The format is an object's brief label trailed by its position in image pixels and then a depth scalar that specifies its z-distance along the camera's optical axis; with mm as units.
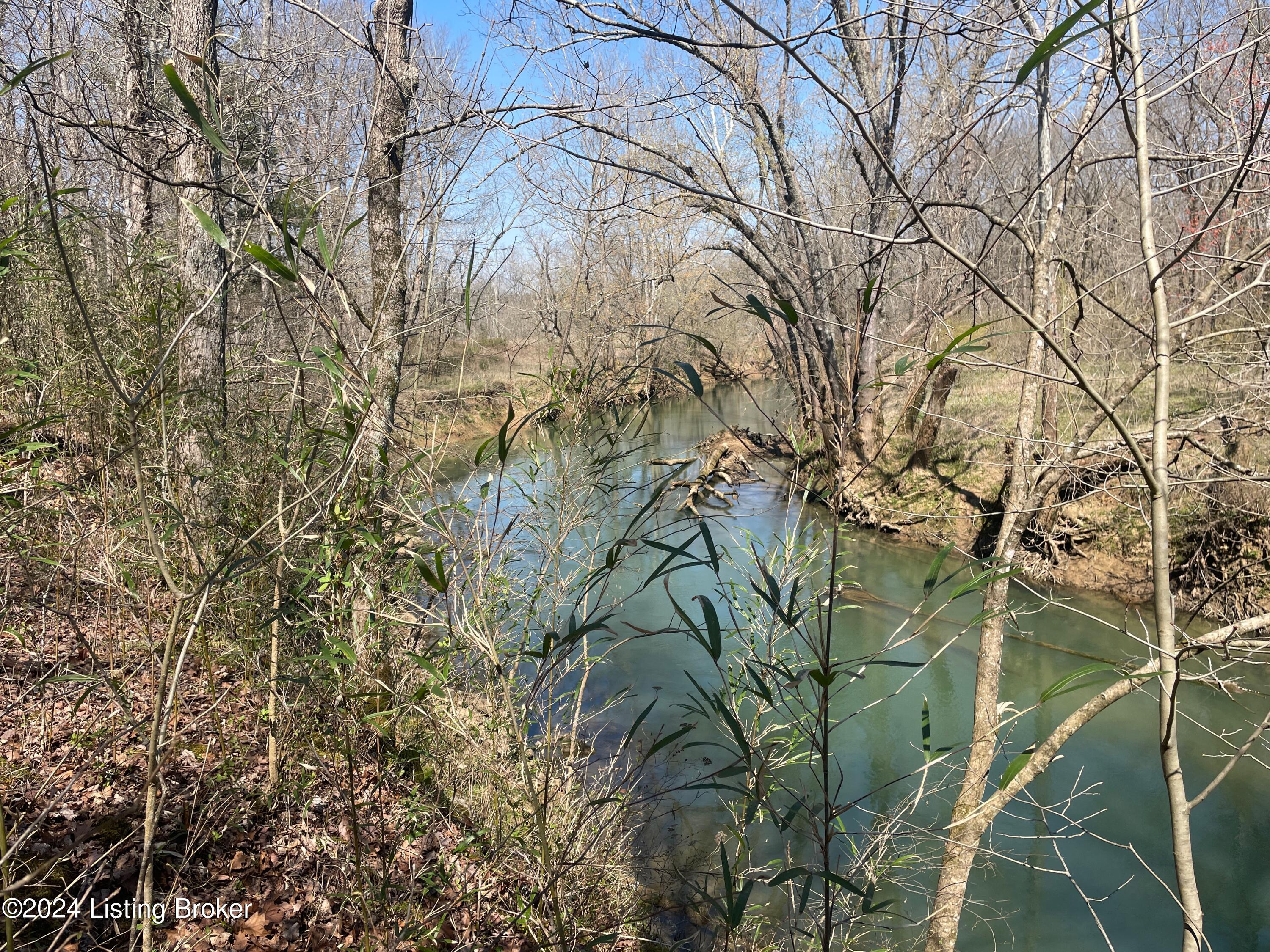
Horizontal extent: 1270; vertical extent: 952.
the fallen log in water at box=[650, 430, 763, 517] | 11680
